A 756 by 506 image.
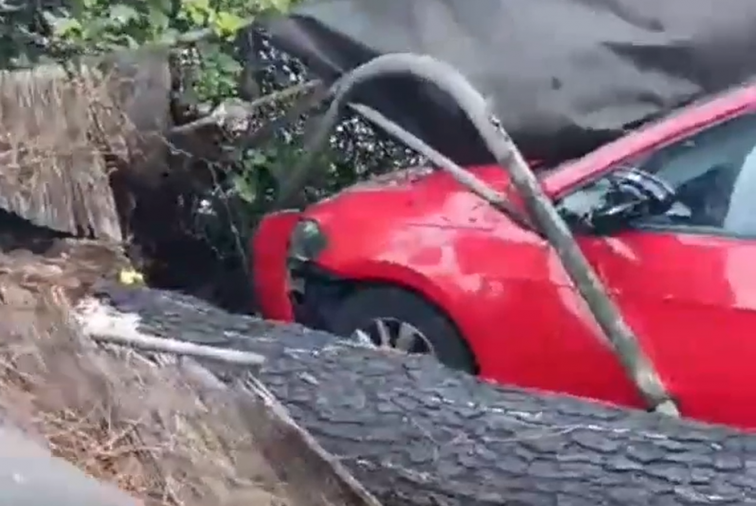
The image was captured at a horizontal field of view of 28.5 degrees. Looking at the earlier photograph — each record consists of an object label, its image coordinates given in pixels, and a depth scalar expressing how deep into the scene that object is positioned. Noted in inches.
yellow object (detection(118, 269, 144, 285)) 215.9
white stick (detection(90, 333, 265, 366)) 183.5
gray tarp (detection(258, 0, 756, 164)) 210.7
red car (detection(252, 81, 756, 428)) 180.7
